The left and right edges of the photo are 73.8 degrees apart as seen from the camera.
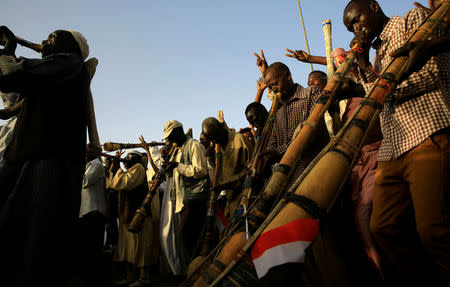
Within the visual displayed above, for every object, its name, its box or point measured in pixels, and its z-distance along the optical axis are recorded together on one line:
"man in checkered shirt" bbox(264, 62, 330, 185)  2.91
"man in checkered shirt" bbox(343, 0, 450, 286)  1.67
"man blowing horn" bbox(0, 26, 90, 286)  2.02
